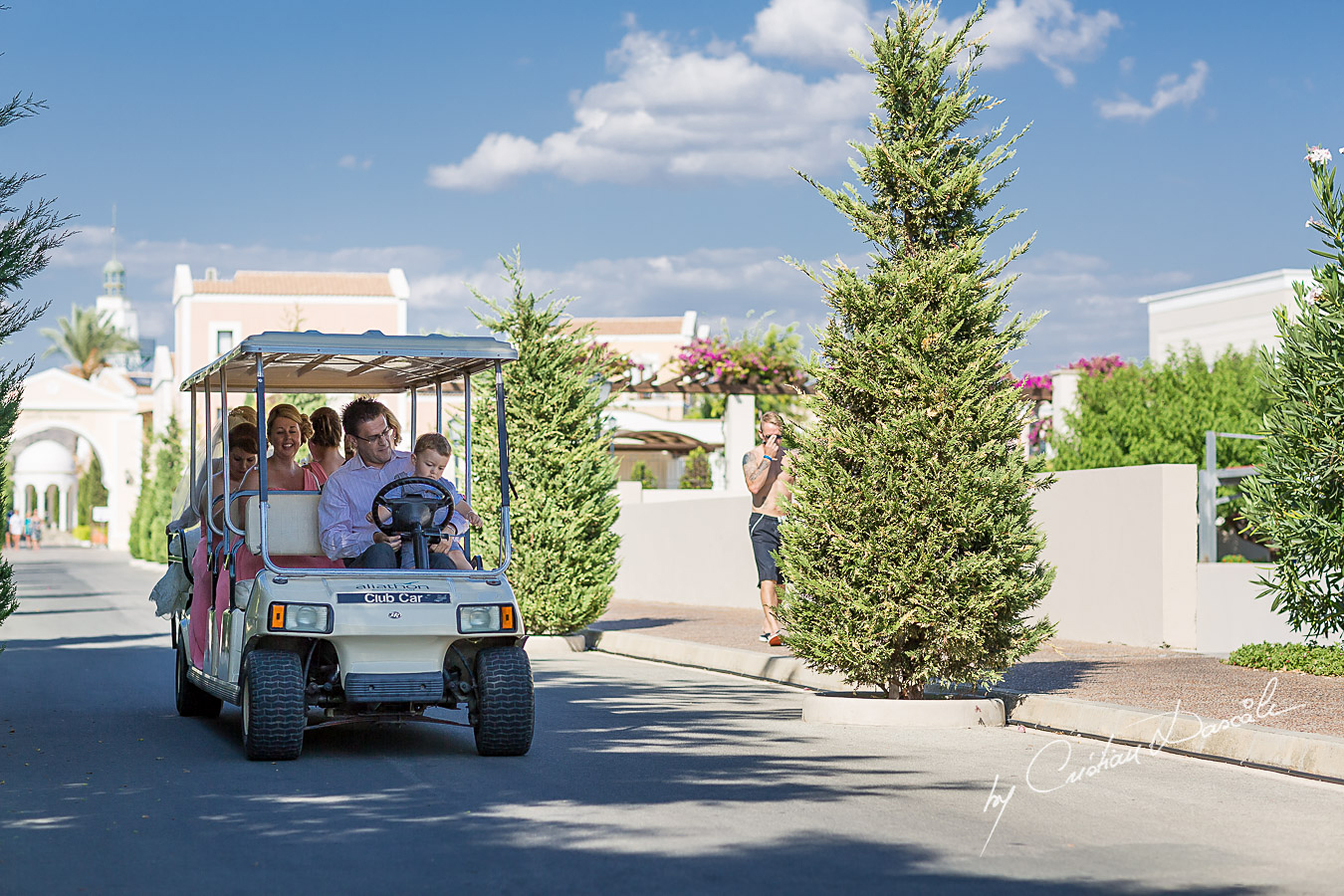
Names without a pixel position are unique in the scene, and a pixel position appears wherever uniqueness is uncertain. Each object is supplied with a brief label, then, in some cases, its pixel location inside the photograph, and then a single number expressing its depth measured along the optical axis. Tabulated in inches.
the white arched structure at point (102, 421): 3154.5
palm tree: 3619.6
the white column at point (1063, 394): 1274.6
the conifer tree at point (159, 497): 1961.1
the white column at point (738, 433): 1154.7
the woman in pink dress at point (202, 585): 412.5
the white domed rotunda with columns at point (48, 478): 3818.9
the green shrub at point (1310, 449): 479.2
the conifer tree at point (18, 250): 389.4
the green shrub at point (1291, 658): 479.8
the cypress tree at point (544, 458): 674.2
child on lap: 377.4
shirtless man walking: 622.5
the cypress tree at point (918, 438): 407.5
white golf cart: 343.3
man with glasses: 371.9
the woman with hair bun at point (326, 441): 455.8
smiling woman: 395.5
